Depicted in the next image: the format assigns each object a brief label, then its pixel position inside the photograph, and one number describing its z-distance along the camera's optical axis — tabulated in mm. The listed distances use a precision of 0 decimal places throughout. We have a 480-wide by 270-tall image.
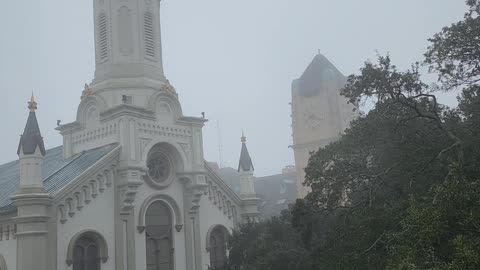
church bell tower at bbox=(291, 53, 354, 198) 50781
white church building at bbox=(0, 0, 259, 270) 20641
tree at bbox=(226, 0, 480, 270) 9844
